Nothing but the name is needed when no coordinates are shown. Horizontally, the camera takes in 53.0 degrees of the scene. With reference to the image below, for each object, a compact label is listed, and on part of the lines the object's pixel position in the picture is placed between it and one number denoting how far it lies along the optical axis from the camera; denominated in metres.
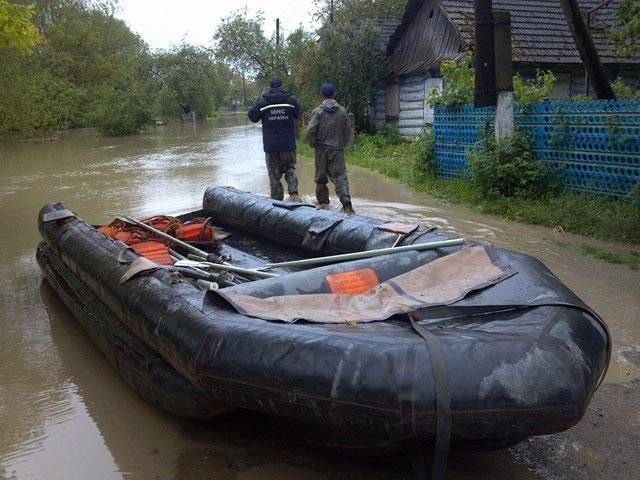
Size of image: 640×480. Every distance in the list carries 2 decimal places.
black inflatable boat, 2.41
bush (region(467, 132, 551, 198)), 8.83
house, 15.35
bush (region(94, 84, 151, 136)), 34.72
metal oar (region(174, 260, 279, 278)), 4.09
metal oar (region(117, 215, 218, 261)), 5.23
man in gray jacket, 8.88
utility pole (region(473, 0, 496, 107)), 8.94
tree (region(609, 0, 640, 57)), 7.44
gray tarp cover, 3.06
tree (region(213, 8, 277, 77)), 33.84
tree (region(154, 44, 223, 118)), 43.91
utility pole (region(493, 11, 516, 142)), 8.86
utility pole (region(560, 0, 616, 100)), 9.11
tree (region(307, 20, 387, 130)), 19.16
